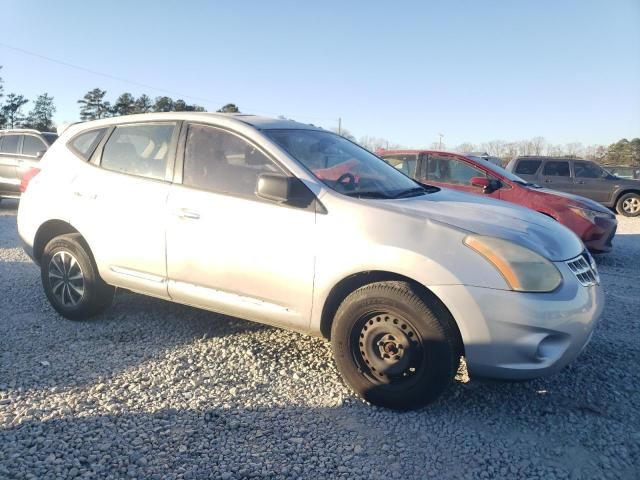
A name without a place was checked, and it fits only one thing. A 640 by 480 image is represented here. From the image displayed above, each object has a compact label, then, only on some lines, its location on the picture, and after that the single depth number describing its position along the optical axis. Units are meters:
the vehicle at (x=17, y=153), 11.36
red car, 7.26
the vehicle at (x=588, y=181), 13.55
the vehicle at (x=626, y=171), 15.63
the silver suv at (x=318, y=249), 2.75
